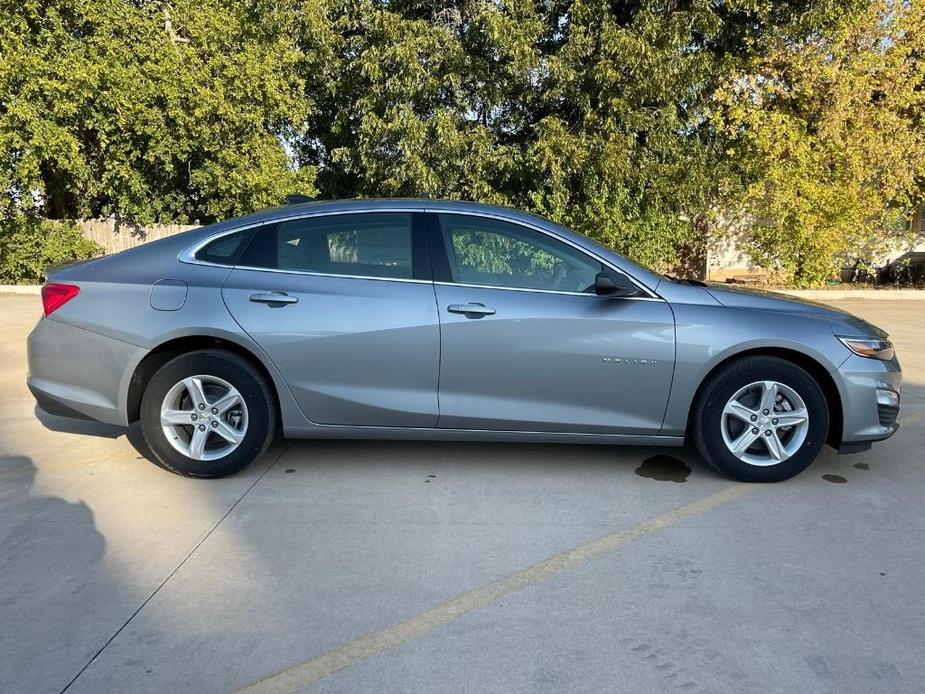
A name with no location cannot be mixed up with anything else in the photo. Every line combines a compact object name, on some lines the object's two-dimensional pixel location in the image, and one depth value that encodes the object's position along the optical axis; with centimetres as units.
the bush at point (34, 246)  1509
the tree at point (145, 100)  1333
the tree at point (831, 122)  1369
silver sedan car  418
